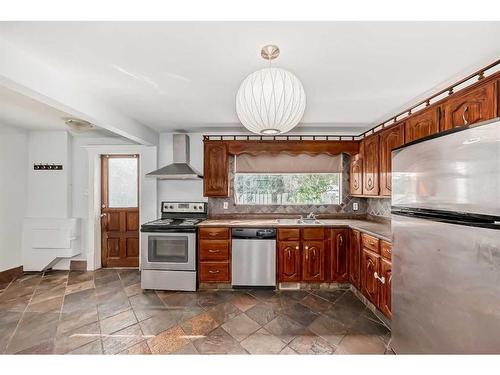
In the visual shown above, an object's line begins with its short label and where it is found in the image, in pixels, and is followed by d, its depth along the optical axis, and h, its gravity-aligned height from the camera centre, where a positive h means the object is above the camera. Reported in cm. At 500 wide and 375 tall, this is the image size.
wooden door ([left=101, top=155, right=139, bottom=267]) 400 -50
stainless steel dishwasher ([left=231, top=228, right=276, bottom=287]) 311 -97
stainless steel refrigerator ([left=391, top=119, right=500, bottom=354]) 97 -29
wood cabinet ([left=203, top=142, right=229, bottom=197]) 356 +28
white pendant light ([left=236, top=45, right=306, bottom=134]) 134 +53
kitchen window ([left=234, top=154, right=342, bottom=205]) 382 -2
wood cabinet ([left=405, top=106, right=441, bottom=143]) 195 +59
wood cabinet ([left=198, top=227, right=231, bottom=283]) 314 -88
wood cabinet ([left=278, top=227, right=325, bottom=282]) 312 -94
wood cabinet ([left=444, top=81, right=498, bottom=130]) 146 +57
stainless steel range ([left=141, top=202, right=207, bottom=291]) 309 -95
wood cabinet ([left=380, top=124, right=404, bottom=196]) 251 +45
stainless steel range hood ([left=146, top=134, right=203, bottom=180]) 341 +32
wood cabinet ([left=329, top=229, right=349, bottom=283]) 312 -96
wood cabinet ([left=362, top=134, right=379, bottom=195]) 295 +30
